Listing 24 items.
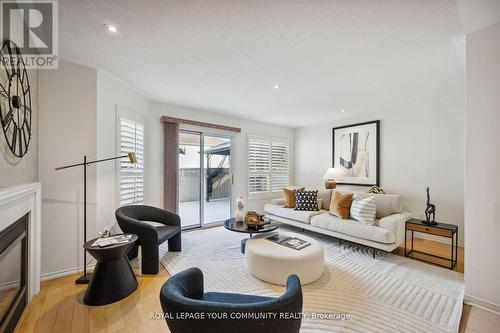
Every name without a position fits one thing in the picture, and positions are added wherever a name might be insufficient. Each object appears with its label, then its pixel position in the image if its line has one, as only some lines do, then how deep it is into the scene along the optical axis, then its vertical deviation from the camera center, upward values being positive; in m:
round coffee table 2.91 -0.89
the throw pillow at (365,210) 3.18 -0.68
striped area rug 1.78 -1.31
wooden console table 2.71 -0.84
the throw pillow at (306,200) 4.13 -0.68
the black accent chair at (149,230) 2.56 -0.86
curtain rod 3.99 +0.87
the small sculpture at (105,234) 2.28 -0.75
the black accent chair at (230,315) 0.91 -0.67
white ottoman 2.28 -1.08
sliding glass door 4.53 -0.25
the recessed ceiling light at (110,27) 1.85 +1.23
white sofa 2.89 -0.91
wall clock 1.50 +0.52
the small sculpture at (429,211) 2.98 -0.65
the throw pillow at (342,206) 3.53 -0.67
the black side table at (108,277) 2.02 -1.13
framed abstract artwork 4.45 +0.31
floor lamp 2.36 -0.74
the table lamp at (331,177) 4.64 -0.25
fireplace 1.55 -0.92
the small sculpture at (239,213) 3.28 -0.74
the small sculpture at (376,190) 4.11 -0.46
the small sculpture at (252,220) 2.97 -0.78
